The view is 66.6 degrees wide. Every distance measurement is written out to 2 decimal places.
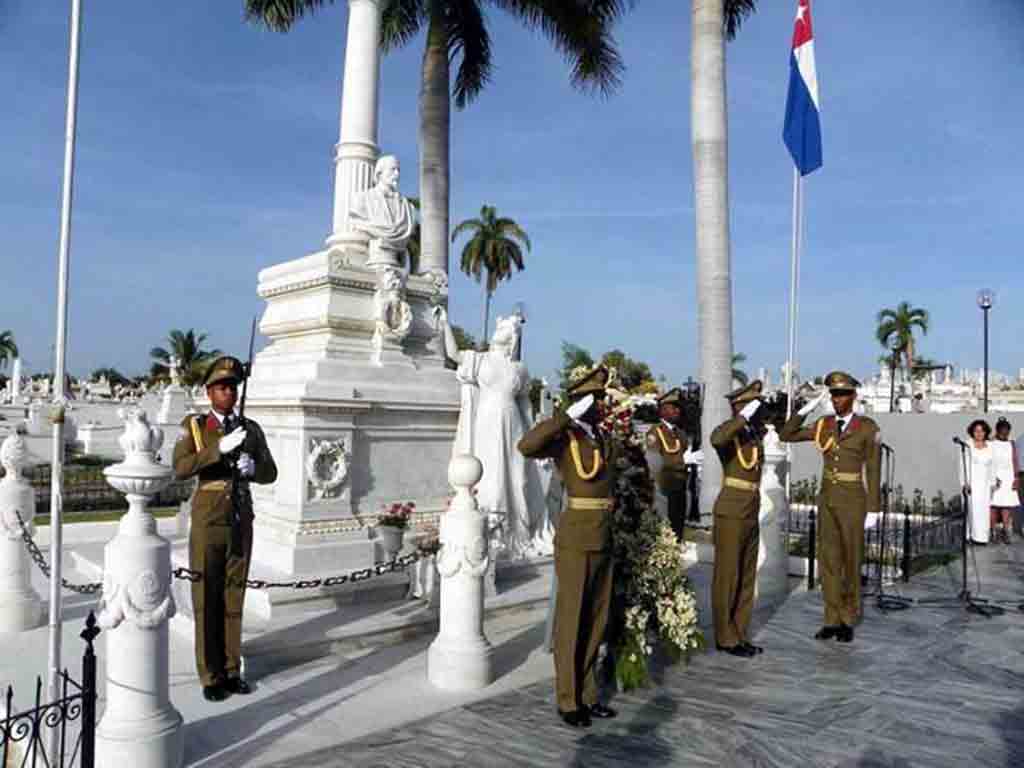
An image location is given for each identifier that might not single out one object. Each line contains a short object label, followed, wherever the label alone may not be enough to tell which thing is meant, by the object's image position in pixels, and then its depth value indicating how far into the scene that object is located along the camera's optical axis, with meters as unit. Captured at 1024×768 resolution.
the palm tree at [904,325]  56.72
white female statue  7.84
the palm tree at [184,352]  59.50
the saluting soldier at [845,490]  6.89
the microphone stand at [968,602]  7.89
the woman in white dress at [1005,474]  12.97
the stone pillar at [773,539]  8.73
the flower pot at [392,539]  6.98
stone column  9.54
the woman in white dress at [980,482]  12.45
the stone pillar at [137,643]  3.70
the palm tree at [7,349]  68.31
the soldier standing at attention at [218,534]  4.79
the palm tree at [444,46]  14.66
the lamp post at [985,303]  22.31
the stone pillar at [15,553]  6.20
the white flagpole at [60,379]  3.92
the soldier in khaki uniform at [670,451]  9.45
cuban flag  10.37
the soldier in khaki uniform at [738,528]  6.21
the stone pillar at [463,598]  5.16
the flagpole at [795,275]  9.08
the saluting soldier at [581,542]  4.76
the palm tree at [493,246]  46.94
